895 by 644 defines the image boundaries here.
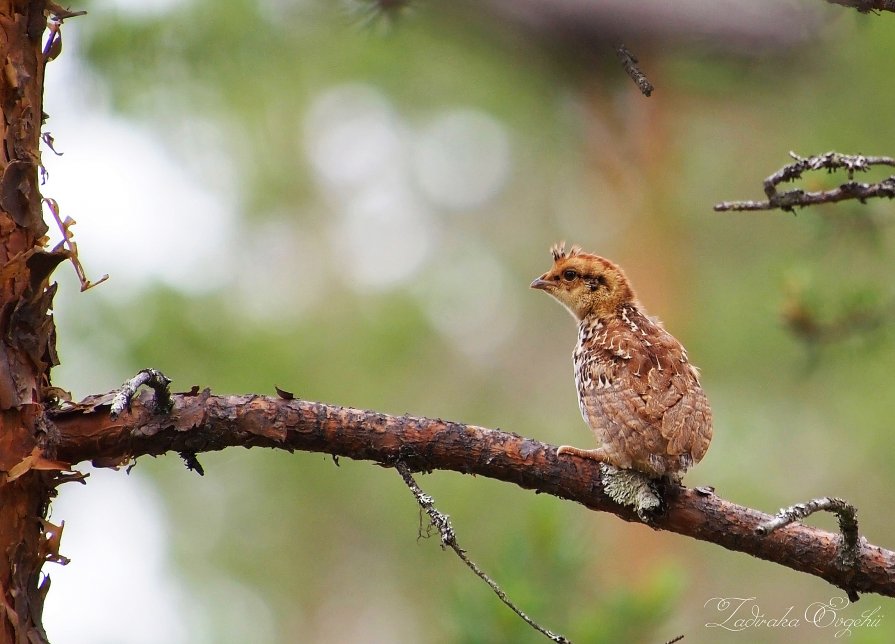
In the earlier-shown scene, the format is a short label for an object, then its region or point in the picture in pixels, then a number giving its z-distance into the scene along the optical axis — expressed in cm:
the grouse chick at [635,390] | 769
